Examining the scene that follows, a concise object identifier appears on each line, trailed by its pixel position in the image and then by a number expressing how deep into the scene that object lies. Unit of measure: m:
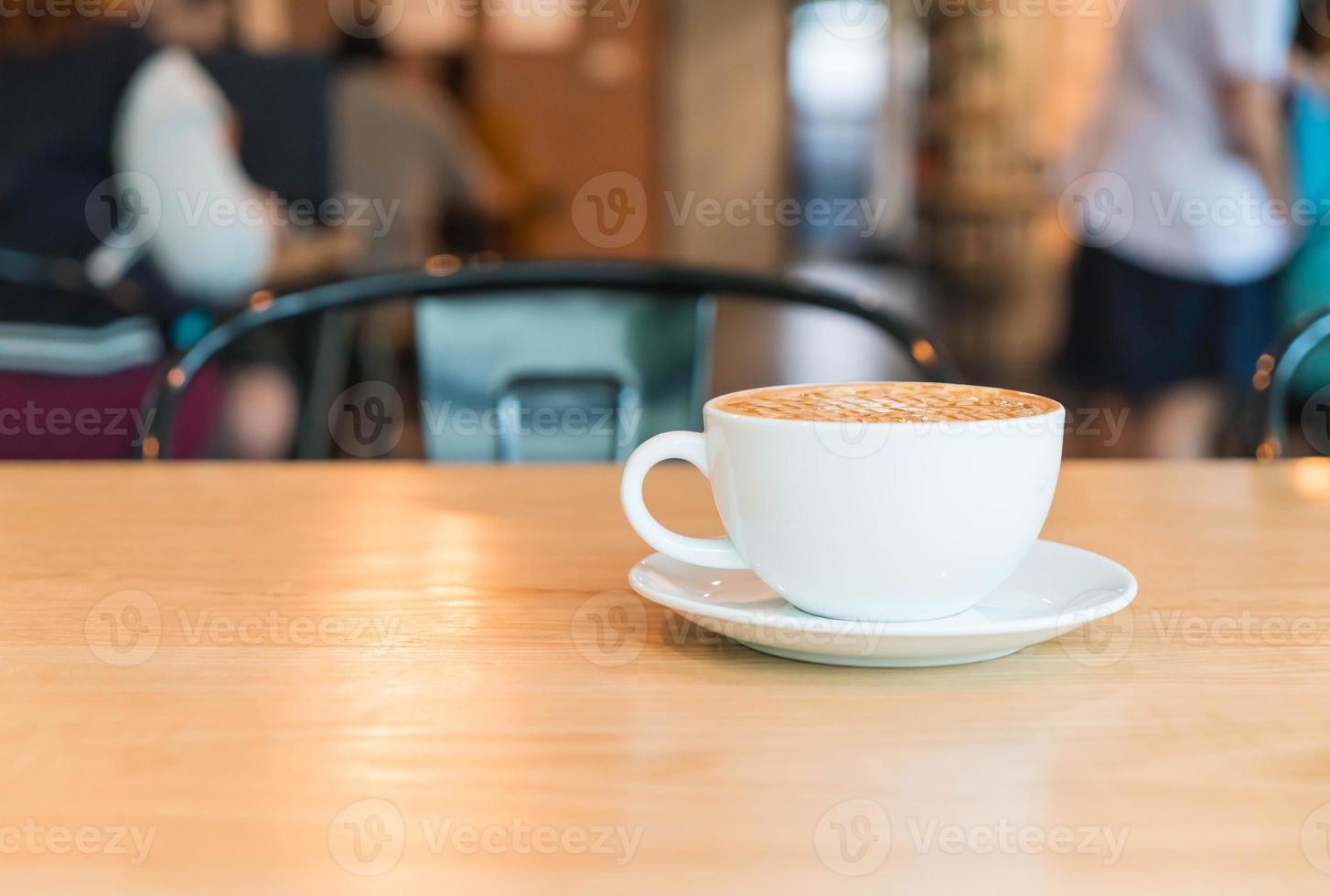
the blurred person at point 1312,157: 1.68
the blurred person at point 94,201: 1.59
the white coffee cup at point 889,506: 0.37
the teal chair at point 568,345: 1.03
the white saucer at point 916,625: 0.37
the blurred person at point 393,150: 3.55
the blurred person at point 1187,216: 1.72
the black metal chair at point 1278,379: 0.90
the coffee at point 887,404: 0.39
